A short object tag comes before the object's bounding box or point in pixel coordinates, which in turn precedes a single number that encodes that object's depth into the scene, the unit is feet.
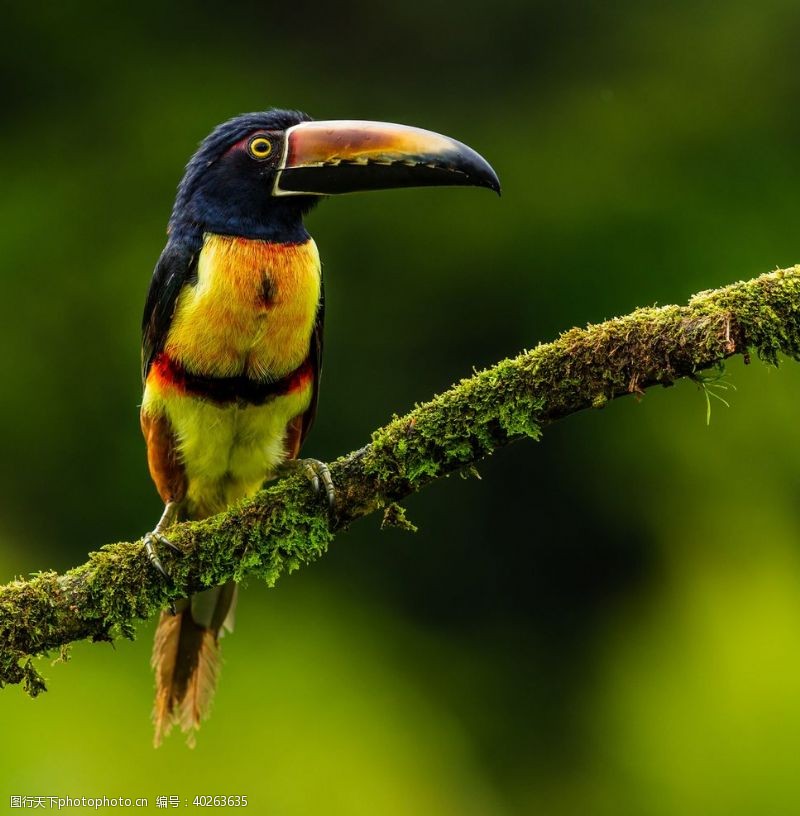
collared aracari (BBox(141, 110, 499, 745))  26.58
